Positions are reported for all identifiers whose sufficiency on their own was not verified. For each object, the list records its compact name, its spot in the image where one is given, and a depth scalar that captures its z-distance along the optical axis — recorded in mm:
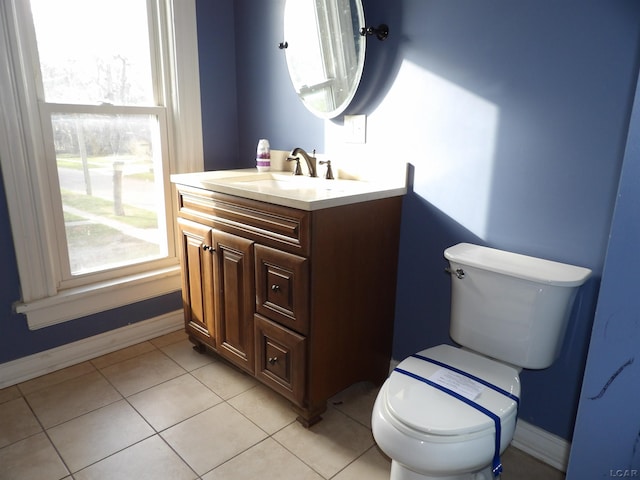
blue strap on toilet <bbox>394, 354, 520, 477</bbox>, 1115
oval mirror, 1781
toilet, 1099
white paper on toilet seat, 1212
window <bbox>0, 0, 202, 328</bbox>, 1799
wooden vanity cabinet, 1512
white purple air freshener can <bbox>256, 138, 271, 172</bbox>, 2219
